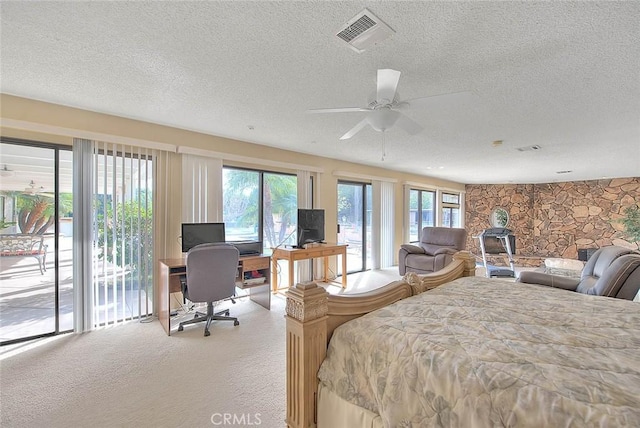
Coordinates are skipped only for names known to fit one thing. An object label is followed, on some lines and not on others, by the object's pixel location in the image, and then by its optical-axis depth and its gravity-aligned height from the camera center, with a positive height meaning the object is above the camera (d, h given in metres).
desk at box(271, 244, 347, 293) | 4.13 -0.62
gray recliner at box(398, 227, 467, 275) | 4.82 -0.69
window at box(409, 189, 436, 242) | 7.38 +0.10
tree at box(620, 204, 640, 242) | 6.48 -0.22
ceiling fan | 1.82 +0.84
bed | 0.87 -0.58
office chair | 2.80 -0.63
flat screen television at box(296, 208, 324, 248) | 4.44 -0.18
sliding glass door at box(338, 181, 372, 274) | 5.78 -0.21
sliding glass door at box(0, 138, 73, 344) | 2.70 -0.19
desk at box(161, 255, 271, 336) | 2.88 -0.78
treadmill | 5.21 -0.69
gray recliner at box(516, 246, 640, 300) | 2.28 -0.61
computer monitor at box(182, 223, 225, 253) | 3.29 -0.22
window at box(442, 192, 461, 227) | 8.42 +0.14
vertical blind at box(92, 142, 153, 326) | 2.99 -0.19
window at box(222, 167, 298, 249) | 4.09 +0.16
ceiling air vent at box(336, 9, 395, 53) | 1.47 +1.05
